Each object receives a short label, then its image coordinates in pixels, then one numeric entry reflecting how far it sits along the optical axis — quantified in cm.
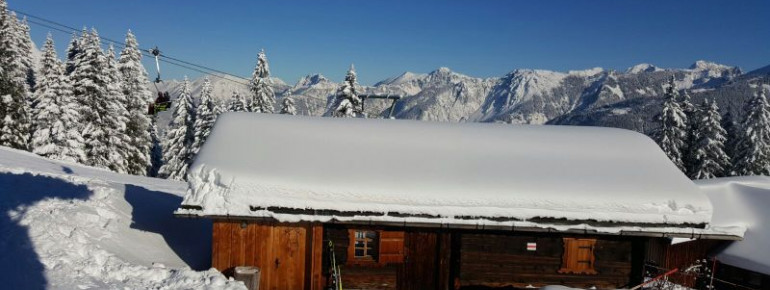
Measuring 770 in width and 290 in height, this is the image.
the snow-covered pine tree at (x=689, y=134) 3853
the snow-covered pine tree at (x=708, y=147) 3703
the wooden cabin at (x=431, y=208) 1126
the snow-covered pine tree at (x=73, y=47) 4064
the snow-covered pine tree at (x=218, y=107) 4078
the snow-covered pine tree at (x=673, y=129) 3809
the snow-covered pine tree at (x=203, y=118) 4056
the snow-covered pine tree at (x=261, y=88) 4019
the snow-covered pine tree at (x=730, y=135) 3975
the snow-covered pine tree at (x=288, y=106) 4153
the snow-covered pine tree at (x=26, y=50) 4069
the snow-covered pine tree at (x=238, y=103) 3988
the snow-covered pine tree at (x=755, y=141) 3712
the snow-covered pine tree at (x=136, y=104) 3572
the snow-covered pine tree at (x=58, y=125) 3017
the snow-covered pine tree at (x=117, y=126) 3222
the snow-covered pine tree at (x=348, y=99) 3666
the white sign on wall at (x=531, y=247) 1273
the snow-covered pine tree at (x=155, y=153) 4341
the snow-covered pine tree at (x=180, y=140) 4212
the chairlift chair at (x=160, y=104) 2454
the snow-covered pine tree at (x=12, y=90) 3391
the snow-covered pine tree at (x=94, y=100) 3098
